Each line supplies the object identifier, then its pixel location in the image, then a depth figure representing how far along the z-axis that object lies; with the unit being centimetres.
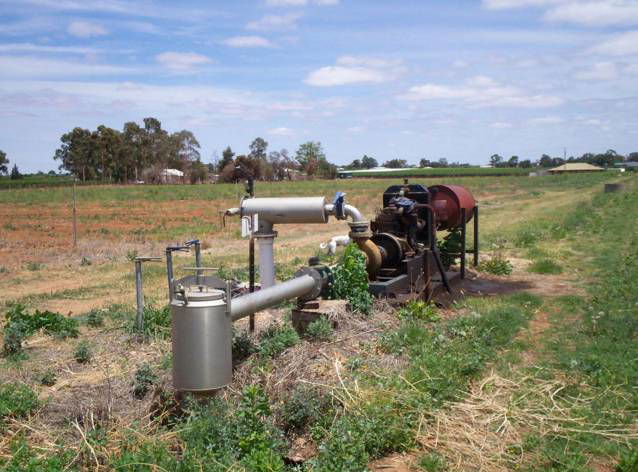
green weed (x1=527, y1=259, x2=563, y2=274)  1274
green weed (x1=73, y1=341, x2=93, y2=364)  707
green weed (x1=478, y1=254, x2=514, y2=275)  1257
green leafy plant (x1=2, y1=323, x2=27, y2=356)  761
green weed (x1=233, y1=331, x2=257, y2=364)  671
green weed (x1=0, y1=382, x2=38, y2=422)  547
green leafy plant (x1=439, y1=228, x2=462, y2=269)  1228
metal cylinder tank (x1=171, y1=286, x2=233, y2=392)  523
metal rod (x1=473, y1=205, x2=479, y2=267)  1295
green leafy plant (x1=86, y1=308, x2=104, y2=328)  894
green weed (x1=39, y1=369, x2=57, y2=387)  650
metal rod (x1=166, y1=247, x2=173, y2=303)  662
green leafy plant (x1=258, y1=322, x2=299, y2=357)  664
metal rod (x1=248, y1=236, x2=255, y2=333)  725
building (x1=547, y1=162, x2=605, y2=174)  11989
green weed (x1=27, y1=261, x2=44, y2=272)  1575
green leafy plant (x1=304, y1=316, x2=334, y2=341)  709
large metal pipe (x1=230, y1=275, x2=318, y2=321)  583
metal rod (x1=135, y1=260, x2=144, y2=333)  769
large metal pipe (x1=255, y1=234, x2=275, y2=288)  805
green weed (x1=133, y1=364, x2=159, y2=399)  612
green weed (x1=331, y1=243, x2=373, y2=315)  818
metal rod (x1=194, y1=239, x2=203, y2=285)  685
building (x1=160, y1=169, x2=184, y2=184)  8908
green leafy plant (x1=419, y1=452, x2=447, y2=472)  471
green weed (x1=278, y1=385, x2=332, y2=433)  539
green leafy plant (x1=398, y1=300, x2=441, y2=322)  844
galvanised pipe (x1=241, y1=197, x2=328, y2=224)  773
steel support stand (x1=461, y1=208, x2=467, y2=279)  1177
